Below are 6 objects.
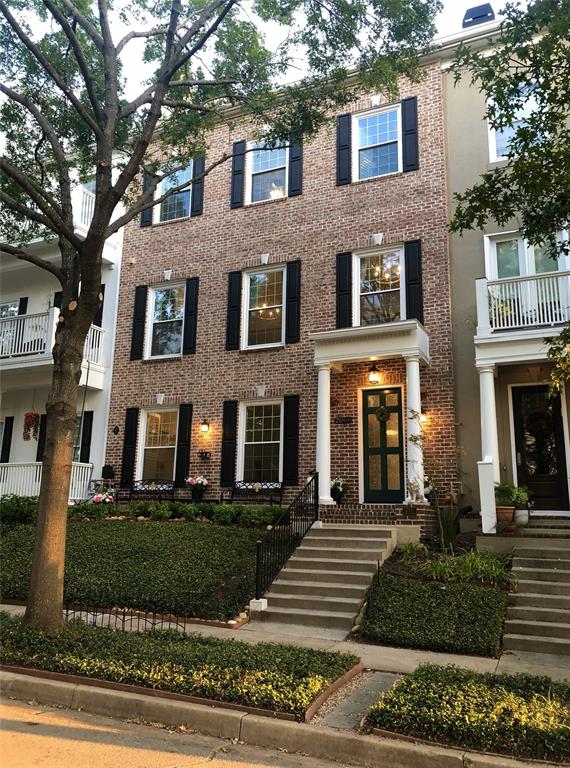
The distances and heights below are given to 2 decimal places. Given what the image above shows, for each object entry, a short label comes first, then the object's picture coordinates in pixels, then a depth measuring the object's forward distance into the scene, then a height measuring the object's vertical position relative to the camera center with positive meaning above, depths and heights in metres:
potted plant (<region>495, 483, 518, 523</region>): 9.85 -0.07
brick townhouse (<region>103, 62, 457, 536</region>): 12.01 +3.86
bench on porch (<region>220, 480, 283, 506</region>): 12.80 +0.04
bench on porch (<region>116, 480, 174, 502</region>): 13.96 +0.03
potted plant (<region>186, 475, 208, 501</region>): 13.48 +0.16
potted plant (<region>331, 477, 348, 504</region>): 12.15 +0.14
